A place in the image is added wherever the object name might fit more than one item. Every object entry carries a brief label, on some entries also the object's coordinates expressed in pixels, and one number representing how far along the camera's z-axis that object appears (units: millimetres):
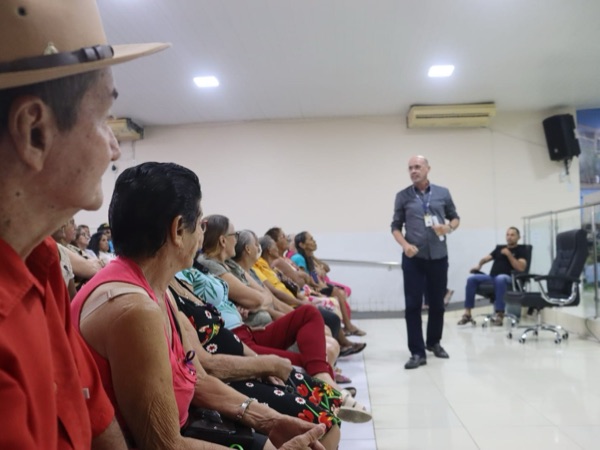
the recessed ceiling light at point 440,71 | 5707
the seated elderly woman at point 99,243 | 4776
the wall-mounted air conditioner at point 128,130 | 7253
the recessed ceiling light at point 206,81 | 5902
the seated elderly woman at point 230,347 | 1688
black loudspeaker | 7121
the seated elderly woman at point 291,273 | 4422
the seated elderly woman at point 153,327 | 920
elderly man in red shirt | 563
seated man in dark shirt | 5922
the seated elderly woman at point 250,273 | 2807
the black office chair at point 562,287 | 4742
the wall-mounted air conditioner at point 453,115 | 7043
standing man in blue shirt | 3732
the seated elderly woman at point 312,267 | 5254
